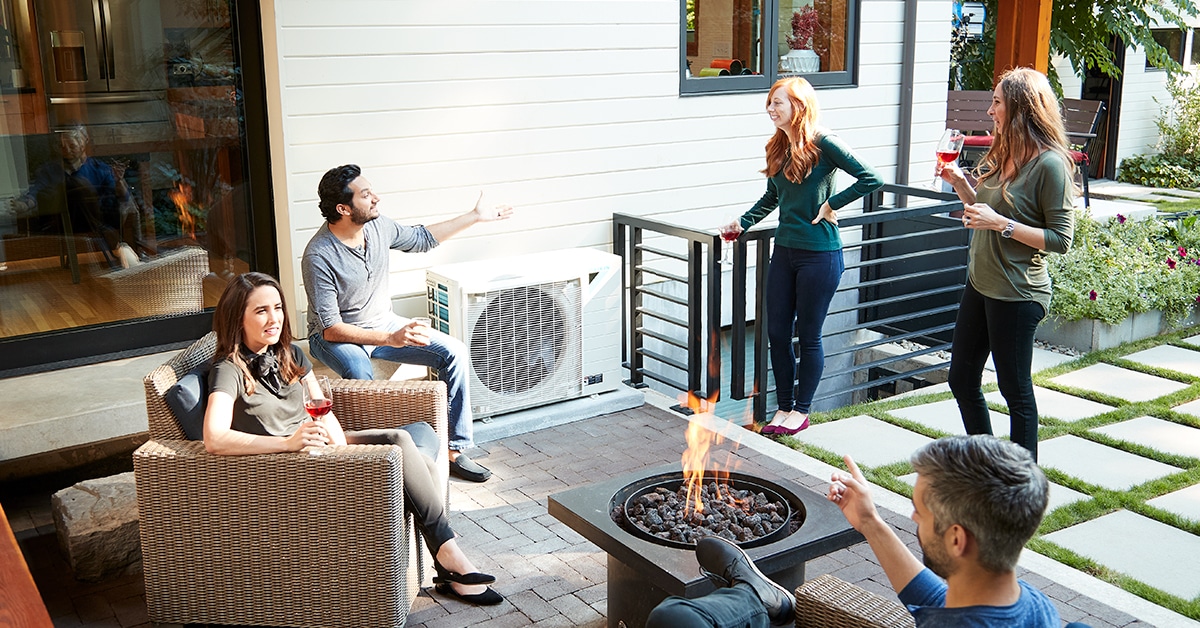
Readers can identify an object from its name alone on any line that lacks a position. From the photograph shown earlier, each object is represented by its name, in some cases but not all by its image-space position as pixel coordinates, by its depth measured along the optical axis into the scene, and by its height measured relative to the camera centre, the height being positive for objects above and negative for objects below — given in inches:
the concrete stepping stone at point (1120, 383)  211.3 -62.1
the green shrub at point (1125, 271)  241.8 -47.1
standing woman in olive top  141.4 -20.3
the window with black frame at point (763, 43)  229.1 +6.1
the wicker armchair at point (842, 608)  87.8 -43.9
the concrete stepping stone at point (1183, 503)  155.9 -62.7
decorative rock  135.3 -55.8
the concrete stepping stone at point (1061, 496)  159.2 -62.5
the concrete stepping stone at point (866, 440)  178.4 -62.0
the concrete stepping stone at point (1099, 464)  168.4 -62.5
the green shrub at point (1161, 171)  474.9 -45.4
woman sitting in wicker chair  116.8 -37.0
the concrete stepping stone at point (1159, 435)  181.9 -62.5
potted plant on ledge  242.5 +6.4
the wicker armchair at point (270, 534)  116.1 -48.7
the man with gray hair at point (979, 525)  72.9 -30.5
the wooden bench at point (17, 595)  102.6 -50.1
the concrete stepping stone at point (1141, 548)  135.9 -62.8
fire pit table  102.5 -45.4
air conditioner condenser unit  185.2 -43.0
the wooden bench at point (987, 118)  366.6 -16.9
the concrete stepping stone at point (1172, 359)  228.0 -61.9
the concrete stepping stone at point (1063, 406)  199.0 -62.2
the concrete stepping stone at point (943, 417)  191.9 -62.1
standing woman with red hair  174.6 -25.6
